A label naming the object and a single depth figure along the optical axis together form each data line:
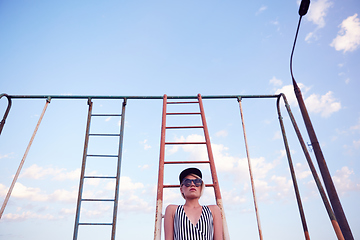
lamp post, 2.44
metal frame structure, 2.78
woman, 2.28
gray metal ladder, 3.53
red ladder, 2.53
